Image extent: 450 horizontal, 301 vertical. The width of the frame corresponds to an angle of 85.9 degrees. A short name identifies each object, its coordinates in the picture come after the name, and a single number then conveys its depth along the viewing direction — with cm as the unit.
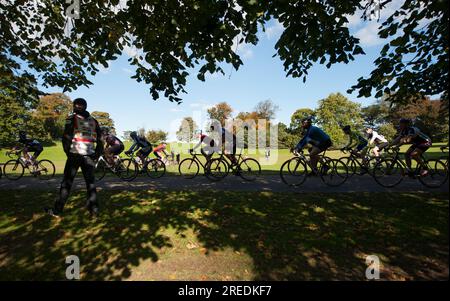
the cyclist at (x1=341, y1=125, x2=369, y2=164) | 1083
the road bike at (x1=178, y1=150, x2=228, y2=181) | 999
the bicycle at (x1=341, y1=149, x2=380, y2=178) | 1055
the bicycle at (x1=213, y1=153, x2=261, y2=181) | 999
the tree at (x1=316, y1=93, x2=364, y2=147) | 5954
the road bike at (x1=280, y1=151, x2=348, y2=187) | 869
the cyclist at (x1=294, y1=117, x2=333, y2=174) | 852
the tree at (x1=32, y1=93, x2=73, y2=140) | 5844
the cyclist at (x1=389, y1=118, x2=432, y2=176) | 792
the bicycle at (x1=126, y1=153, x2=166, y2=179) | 1138
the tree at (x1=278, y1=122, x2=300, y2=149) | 5738
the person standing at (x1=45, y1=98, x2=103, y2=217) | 528
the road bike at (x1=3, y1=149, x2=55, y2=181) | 1102
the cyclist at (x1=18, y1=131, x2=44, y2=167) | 1116
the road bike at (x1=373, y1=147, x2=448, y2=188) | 797
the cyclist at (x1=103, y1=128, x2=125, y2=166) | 1059
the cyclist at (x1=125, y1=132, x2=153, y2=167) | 1181
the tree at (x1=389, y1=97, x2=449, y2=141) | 5382
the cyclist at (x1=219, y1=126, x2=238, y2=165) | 979
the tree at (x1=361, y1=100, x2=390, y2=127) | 9081
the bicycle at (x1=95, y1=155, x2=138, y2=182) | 1056
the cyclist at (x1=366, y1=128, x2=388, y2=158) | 1066
